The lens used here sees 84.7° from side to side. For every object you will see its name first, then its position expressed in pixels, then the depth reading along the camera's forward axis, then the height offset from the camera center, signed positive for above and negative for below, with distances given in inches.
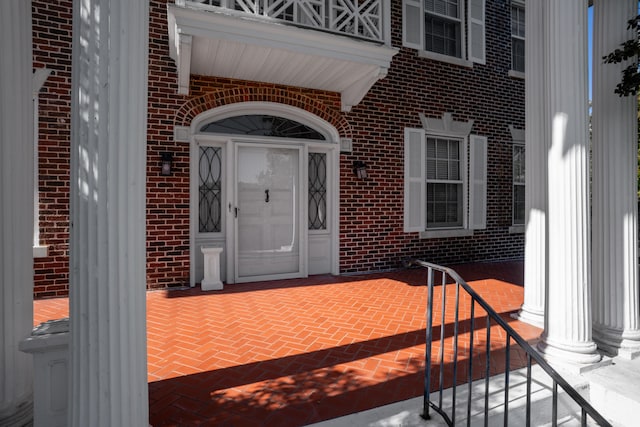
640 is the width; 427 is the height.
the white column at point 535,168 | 146.4 +20.3
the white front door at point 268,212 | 234.1 +1.9
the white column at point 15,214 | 82.4 +0.0
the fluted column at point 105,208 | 59.7 +1.1
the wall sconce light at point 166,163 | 208.1 +30.5
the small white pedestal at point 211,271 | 211.8 -34.3
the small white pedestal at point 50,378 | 75.4 -35.8
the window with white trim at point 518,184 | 326.3 +29.2
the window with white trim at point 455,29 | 292.2 +158.6
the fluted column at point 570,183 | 113.6 +10.7
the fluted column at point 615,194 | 125.1 +8.0
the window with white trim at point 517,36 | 322.7 +165.8
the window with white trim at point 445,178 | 280.2 +31.1
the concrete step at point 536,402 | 89.0 -51.8
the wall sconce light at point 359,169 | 256.7 +33.7
